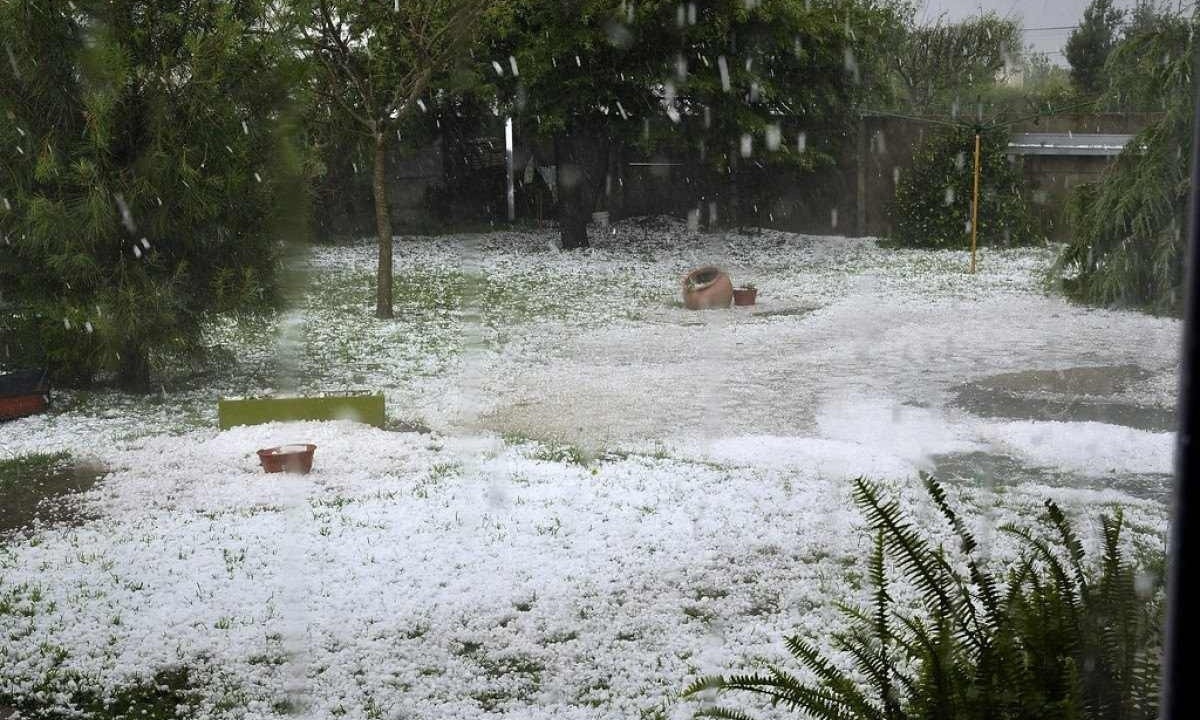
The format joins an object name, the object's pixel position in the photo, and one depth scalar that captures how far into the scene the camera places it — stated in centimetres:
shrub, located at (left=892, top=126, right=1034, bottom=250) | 1930
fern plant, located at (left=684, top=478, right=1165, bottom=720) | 207
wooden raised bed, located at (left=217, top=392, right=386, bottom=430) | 761
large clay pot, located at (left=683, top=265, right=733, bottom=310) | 1359
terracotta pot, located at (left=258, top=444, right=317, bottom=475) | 646
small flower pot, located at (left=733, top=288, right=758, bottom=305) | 1375
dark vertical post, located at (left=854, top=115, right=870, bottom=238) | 2125
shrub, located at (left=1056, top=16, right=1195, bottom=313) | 1186
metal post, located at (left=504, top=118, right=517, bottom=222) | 2172
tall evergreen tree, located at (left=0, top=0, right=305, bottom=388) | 803
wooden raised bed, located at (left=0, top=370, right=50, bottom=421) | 826
